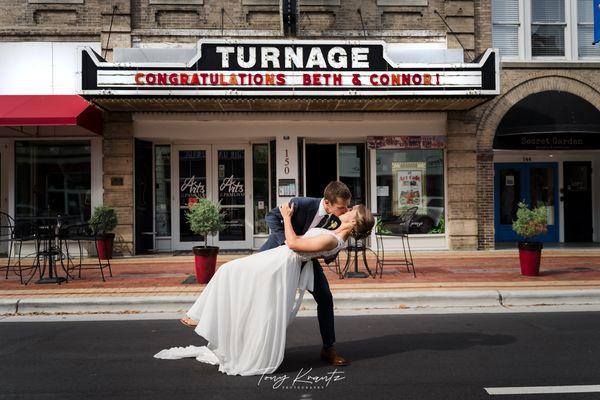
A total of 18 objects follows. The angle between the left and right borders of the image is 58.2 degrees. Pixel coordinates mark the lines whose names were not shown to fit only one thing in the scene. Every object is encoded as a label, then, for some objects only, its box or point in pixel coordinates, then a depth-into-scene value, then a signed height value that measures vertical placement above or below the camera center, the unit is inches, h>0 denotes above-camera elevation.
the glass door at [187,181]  539.5 +21.9
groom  188.5 -9.5
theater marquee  447.5 +108.8
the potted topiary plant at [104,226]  466.3 -19.0
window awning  433.4 +73.4
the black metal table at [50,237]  345.1 -21.0
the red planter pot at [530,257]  361.1 -38.5
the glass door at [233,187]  541.3 +15.7
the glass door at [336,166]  538.6 +35.6
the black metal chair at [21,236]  354.4 -21.3
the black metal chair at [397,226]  366.3 -20.7
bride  178.1 -32.8
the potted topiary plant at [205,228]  332.8 -15.5
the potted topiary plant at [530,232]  353.7 -21.2
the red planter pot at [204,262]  342.6 -37.6
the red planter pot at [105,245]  471.5 -36.5
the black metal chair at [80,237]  352.2 -22.8
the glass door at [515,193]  591.2 +7.8
